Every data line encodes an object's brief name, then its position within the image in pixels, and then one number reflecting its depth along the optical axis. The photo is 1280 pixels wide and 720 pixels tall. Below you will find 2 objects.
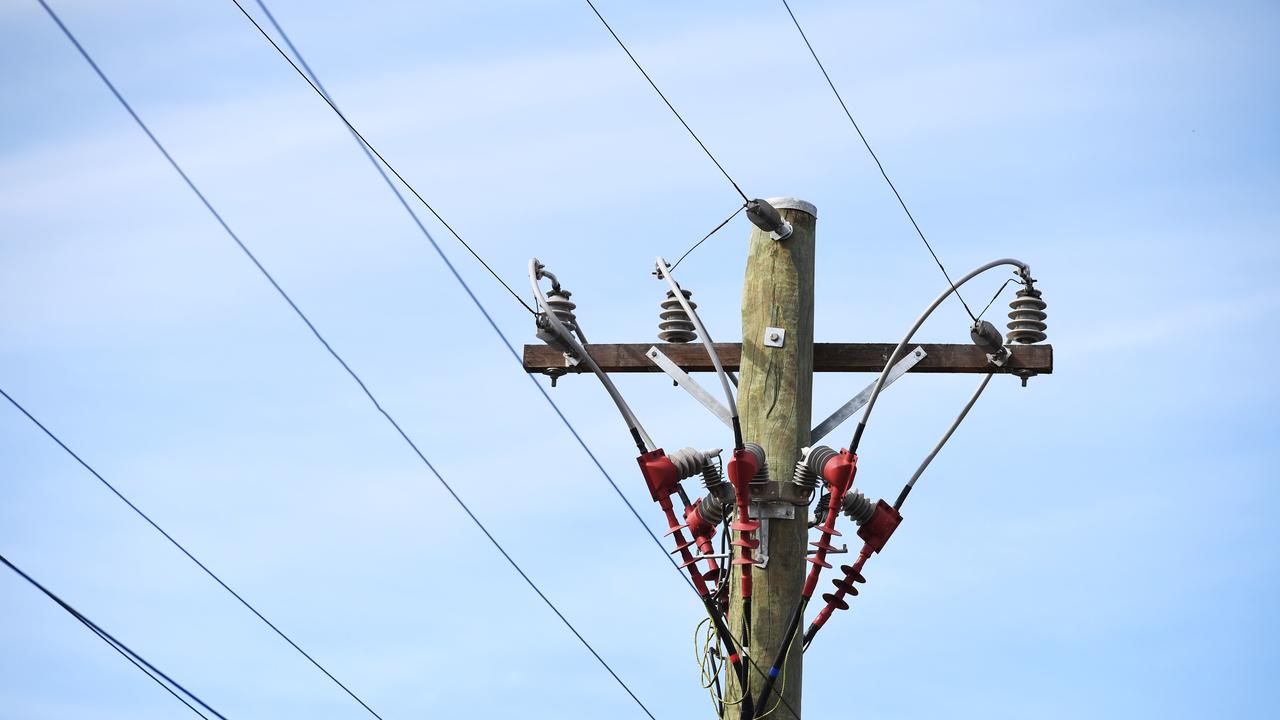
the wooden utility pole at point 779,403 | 14.16
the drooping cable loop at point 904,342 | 14.67
